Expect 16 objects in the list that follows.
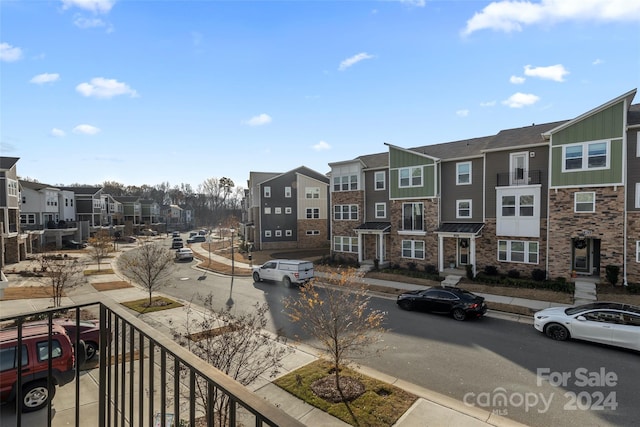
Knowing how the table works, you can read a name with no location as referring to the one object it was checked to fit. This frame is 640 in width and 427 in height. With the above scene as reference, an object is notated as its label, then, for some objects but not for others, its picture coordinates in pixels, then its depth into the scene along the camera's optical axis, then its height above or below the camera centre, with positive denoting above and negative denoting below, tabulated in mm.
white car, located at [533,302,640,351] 10914 -3863
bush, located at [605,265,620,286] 17562 -3303
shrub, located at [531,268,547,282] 19845 -3801
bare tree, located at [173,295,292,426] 6727 -2935
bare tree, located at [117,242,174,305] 17250 -2925
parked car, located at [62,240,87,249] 46344 -4867
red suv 7336 -3438
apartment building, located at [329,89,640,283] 18016 +590
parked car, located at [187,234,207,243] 59219 -5212
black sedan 14500 -4118
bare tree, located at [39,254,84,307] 15547 -3250
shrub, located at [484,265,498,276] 21531 -3855
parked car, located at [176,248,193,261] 35562 -4769
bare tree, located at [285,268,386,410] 8586 -3337
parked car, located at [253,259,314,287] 21500 -4011
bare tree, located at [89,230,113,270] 29984 -3312
